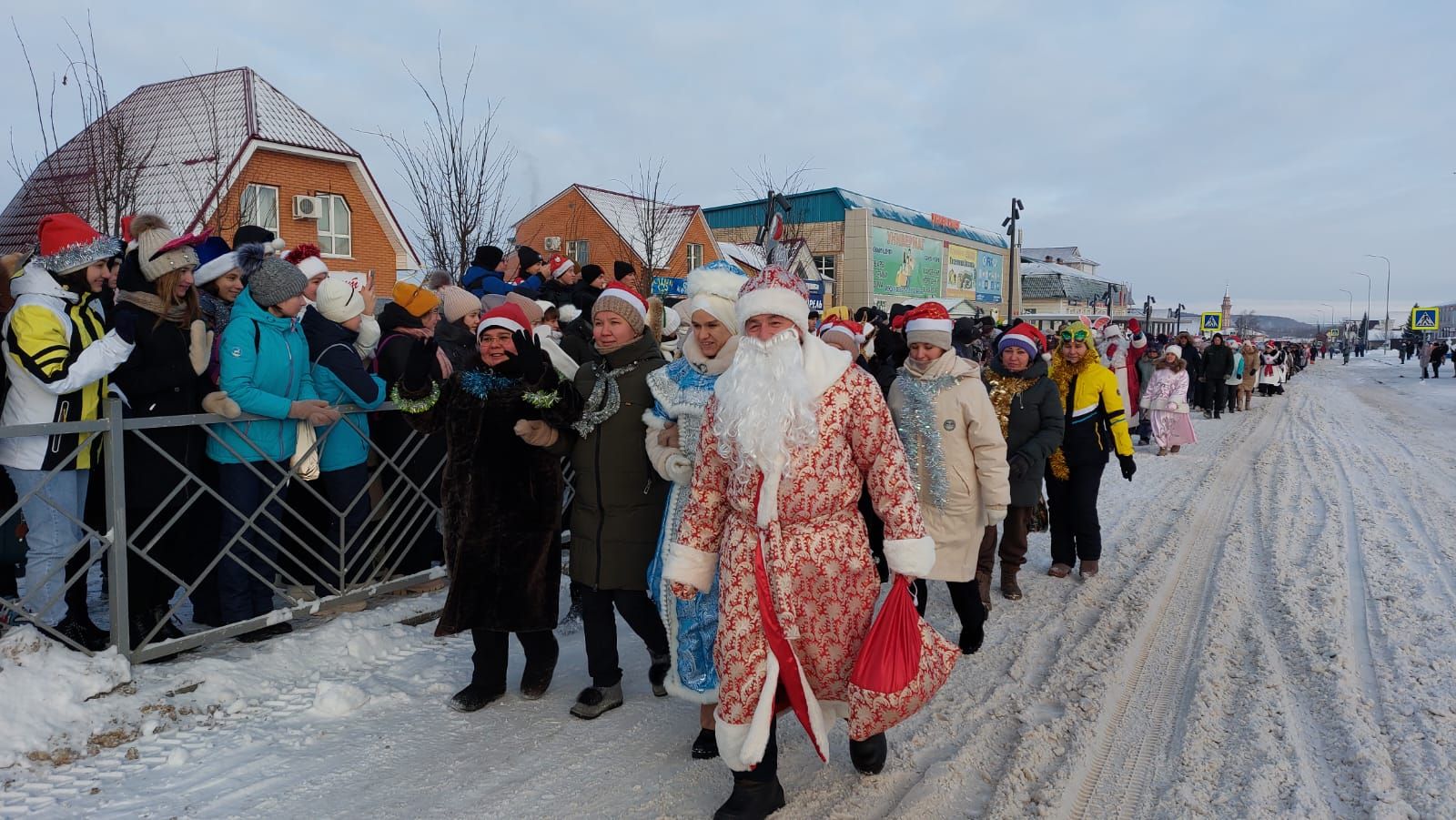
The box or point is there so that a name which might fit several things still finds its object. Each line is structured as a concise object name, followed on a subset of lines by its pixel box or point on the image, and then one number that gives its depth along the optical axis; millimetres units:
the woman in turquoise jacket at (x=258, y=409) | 4289
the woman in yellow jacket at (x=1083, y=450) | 6203
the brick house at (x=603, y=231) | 35906
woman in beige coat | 4574
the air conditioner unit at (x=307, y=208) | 21172
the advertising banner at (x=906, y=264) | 48969
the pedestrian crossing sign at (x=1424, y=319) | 43656
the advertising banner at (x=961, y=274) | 58406
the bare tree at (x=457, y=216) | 12703
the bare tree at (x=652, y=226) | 20062
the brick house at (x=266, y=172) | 19281
